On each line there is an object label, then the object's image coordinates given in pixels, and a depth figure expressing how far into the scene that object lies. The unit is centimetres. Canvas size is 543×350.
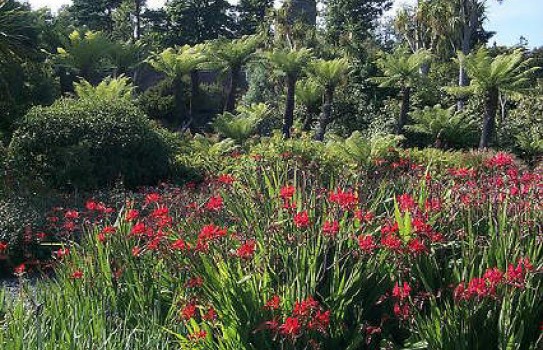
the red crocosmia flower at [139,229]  362
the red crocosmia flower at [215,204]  396
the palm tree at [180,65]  2041
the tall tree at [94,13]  3872
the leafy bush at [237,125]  1694
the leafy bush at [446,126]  1762
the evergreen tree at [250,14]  3778
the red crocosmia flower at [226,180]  503
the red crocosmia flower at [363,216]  350
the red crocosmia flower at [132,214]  395
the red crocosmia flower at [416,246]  316
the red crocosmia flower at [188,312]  304
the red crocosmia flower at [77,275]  371
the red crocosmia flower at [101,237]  393
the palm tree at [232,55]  2009
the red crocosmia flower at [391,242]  314
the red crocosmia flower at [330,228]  323
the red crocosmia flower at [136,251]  378
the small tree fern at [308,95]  2019
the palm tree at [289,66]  1867
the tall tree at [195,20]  3447
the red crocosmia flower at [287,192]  362
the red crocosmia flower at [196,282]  339
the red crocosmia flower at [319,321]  280
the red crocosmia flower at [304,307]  278
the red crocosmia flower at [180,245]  337
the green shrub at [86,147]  1023
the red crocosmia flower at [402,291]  292
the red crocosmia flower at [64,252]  418
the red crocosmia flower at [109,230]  388
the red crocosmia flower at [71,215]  433
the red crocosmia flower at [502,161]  449
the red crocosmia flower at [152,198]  447
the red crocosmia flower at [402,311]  301
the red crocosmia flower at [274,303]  292
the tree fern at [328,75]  1802
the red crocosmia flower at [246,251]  312
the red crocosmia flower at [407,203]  358
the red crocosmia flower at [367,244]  315
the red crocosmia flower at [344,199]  345
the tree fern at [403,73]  1812
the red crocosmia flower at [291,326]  269
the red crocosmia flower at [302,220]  326
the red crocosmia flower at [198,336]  295
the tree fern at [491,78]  1539
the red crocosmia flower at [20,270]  355
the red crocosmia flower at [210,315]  314
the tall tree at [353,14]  3658
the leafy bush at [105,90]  1655
